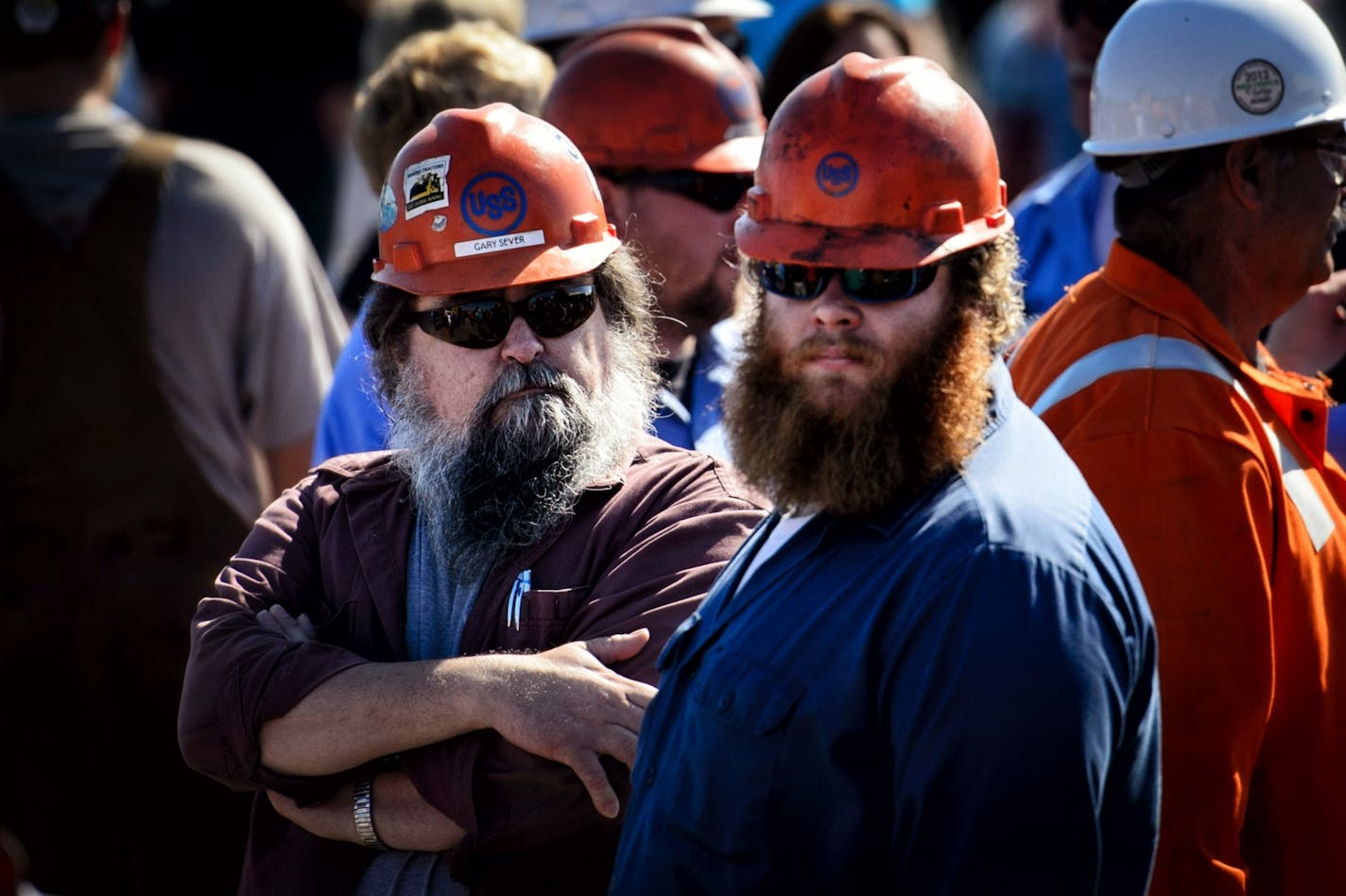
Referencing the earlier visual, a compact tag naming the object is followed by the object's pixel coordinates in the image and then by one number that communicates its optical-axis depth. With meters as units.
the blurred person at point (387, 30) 11.02
